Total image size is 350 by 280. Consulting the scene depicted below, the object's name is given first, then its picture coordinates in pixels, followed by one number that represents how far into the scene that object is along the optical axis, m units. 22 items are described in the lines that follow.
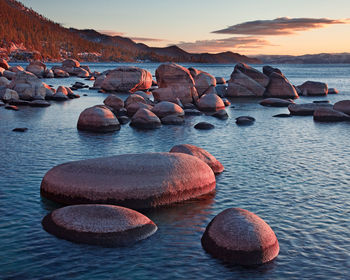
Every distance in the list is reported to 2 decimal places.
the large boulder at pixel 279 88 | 59.66
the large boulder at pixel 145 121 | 30.93
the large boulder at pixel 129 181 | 13.82
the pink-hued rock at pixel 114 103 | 40.50
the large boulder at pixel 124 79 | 61.47
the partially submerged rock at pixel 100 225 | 11.37
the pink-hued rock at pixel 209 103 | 43.41
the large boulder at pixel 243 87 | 59.81
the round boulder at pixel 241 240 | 10.48
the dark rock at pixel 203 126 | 31.47
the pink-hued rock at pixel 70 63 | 131.00
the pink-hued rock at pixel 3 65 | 94.01
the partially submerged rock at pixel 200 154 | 18.36
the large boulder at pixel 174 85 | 44.84
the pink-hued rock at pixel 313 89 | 64.31
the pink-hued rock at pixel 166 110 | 34.88
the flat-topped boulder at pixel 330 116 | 37.69
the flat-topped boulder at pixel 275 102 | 50.17
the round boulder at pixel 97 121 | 28.66
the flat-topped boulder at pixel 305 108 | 41.28
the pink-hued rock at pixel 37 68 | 96.94
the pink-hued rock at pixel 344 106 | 39.84
